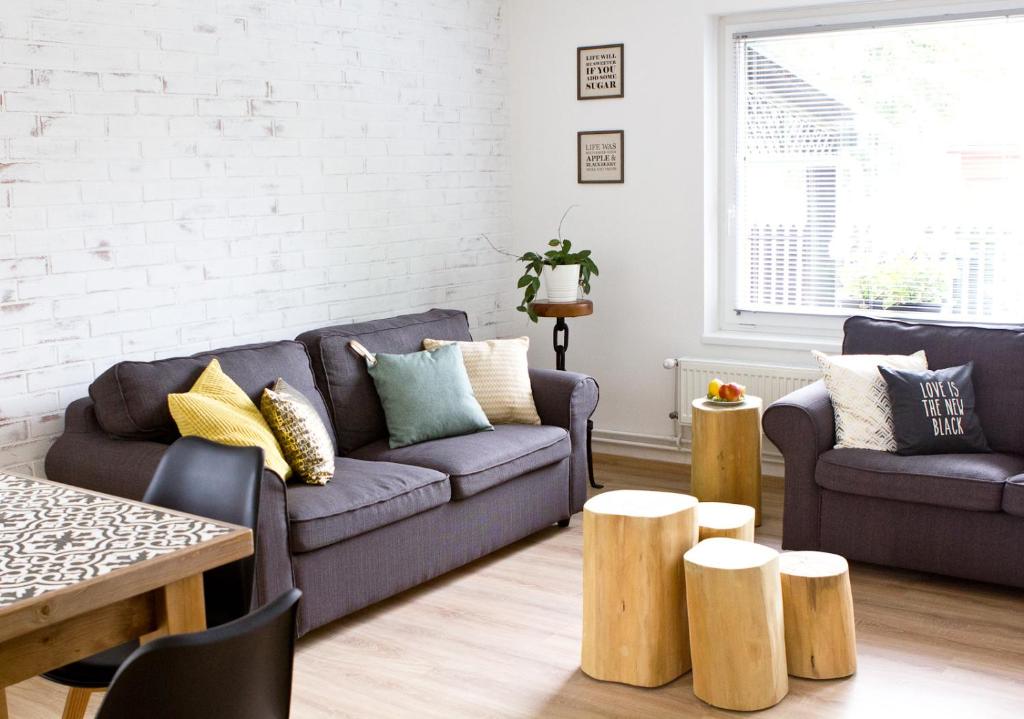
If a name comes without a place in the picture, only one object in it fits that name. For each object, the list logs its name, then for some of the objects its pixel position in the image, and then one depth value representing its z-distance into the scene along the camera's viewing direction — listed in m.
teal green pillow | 4.53
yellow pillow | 3.73
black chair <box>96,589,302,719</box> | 1.66
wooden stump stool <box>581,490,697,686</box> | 3.31
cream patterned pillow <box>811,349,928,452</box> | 4.23
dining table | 1.97
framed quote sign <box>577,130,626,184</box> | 5.76
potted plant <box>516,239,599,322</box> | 5.39
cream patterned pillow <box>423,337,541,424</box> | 4.82
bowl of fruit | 4.78
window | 4.90
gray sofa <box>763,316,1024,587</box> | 3.92
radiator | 5.26
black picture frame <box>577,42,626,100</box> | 5.69
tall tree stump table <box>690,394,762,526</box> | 4.75
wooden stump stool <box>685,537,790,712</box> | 3.13
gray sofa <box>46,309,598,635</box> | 3.67
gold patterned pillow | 3.88
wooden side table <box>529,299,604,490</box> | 5.35
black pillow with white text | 4.17
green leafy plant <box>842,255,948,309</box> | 5.11
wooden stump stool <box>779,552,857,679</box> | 3.31
